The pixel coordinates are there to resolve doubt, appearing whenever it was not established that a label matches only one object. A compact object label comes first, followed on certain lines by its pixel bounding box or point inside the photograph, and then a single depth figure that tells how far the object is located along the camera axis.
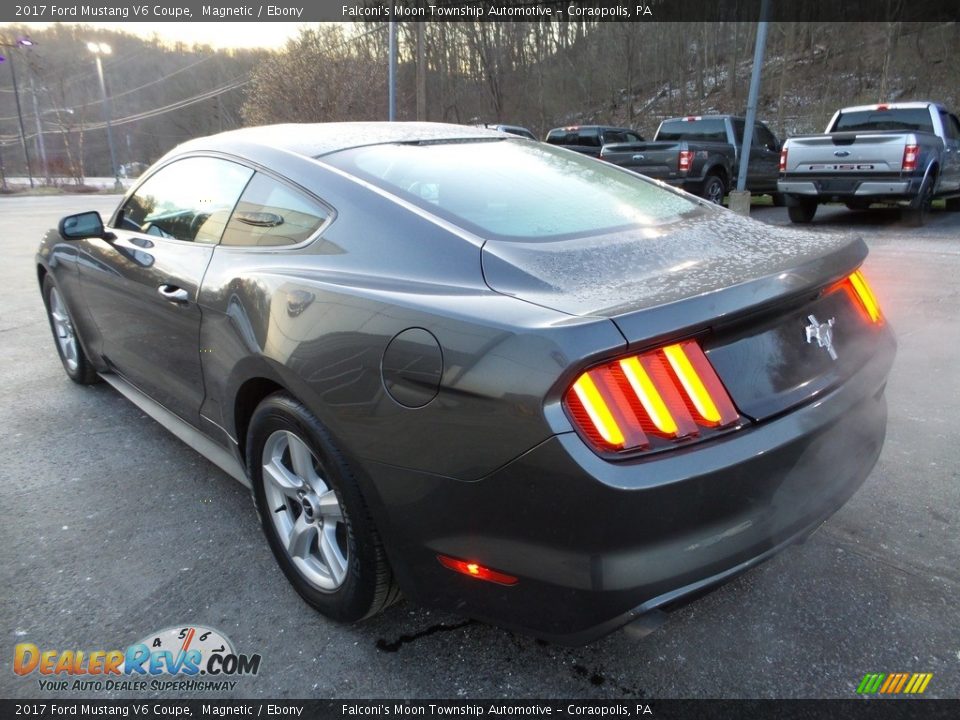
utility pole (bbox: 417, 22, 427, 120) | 24.89
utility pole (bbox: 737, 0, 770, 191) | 11.71
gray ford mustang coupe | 1.55
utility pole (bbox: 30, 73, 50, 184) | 48.27
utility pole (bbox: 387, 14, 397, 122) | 19.80
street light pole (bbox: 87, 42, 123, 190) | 43.17
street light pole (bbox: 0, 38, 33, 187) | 36.14
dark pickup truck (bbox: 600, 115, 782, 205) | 12.19
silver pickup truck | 9.91
